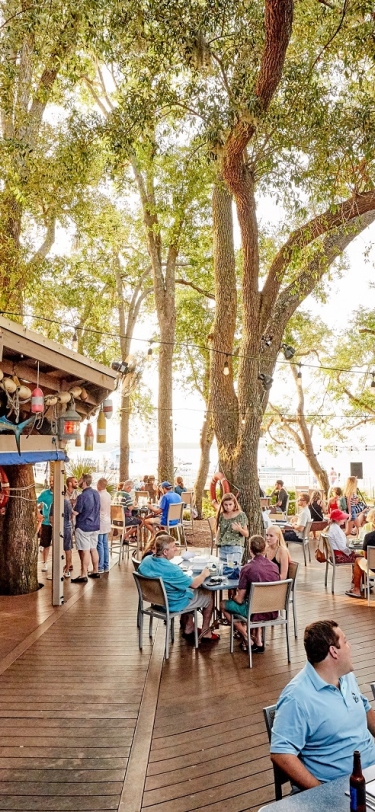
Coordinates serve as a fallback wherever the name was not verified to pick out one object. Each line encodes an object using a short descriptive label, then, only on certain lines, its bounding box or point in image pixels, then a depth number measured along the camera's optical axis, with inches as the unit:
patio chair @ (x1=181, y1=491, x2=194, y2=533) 525.3
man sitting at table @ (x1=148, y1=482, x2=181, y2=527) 394.6
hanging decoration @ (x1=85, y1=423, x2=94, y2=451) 304.1
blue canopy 239.7
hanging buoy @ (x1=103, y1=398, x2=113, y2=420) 302.2
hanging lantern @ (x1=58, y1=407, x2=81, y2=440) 275.0
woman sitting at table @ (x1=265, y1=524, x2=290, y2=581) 227.8
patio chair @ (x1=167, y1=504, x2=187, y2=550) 395.9
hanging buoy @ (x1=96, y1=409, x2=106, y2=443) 303.7
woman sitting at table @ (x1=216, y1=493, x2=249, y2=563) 262.5
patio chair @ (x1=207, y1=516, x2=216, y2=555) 395.2
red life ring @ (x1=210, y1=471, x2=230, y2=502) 331.3
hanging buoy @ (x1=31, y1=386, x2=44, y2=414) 235.9
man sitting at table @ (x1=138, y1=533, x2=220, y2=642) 208.4
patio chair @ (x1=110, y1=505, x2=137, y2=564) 402.9
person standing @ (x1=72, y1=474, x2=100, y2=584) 316.8
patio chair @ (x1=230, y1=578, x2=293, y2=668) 198.4
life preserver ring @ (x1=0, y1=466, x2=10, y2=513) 298.5
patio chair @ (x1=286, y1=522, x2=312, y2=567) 384.5
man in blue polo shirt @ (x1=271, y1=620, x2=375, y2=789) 88.0
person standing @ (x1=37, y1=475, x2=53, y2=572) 334.0
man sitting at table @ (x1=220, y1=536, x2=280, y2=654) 202.5
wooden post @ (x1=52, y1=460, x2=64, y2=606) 277.6
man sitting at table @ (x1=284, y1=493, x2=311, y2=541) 388.1
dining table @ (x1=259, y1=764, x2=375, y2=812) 73.6
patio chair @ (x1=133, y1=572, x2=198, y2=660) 203.9
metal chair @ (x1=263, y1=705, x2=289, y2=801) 96.5
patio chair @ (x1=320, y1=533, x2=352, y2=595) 303.4
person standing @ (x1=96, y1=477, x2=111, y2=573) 336.5
